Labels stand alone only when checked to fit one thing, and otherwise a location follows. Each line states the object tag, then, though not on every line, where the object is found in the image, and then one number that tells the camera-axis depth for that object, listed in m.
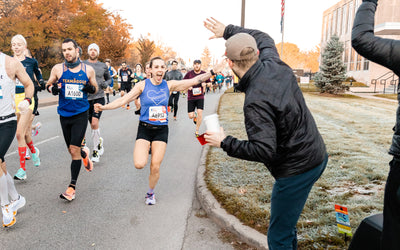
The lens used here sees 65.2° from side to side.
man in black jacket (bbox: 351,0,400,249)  1.74
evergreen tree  25.00
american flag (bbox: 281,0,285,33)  22.99
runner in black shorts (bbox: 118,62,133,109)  17.73
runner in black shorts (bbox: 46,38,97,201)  4.86
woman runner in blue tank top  4.58
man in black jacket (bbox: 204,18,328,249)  2.07
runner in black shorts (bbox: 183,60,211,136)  9.52
